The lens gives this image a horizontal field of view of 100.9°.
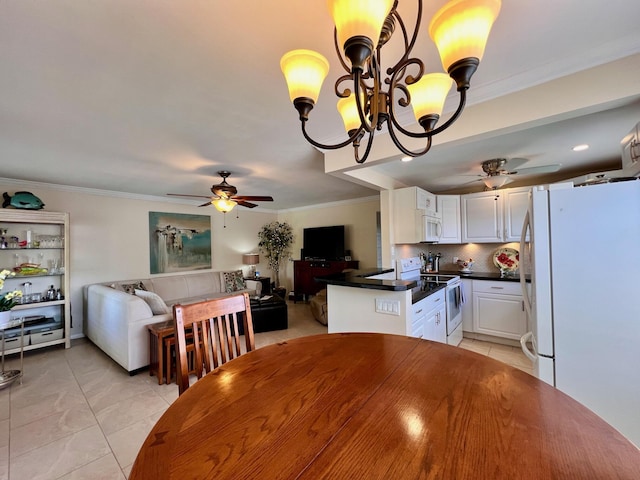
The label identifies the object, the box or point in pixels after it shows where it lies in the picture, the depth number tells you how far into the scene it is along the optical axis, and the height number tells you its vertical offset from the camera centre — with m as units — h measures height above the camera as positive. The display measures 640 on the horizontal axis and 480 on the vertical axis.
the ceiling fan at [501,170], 2.66 +0.73
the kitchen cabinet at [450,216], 4.12 +0.36
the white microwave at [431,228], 3.50 +0.16
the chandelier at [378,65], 0.78 +0.64
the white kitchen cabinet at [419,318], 2.24 -0.70
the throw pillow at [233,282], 5.41 -0.79
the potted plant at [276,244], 6.84 -0.03
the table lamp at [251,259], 6.11 -0.37
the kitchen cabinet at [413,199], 3.56 +0.57
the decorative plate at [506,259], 3.92 -0.32
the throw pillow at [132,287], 4.09 -0.65
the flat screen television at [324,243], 5.98 -0.03
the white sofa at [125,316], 2.84 -0.85
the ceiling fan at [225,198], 3.39 +0.61
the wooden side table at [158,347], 2.66 -1.07
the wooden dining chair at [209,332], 1.23 -0.46
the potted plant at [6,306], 2.51 -0.57
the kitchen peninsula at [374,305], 2.13 -0.57
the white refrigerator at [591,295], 1.39 -0.33
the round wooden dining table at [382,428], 0.59 -0.51
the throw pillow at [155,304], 3.14 -0.70
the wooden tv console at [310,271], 5.81 -0.69
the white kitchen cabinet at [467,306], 3.71 -0.96
